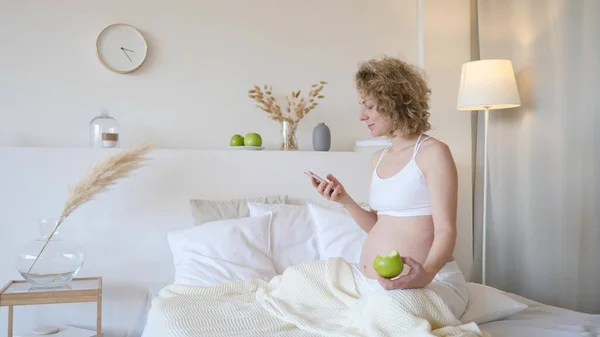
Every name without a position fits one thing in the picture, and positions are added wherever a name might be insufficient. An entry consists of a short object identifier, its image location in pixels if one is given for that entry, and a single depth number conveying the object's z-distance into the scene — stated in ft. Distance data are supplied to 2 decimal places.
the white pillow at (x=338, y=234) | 7.88
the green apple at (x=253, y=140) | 9.12
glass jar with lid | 8.61
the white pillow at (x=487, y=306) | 5.61
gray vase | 9.53
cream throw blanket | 4.51
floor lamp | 9.25
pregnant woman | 5.21
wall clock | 9.20
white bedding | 5.21
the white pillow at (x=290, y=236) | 8.07
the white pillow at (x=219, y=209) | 8.40
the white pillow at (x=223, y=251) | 7.39
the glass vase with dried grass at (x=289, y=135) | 9.54
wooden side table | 6.99
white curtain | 8.29
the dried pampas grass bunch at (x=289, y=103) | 9.60
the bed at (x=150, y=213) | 8.06
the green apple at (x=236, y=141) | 9.23
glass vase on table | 7.47
